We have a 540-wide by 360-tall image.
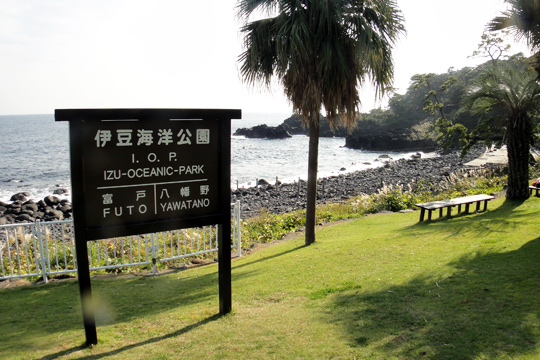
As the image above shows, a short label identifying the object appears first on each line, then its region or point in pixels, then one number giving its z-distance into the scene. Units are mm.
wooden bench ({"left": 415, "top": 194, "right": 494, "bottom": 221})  10373
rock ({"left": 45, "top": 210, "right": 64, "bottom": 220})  23344
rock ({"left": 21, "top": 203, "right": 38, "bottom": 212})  25202
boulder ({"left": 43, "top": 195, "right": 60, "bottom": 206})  26953
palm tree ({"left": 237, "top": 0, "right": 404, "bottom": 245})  8547
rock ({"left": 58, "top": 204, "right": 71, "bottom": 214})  25703
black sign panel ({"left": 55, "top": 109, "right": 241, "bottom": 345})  4332
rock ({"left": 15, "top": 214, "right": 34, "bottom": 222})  22562
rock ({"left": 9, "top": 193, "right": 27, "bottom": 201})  29391
